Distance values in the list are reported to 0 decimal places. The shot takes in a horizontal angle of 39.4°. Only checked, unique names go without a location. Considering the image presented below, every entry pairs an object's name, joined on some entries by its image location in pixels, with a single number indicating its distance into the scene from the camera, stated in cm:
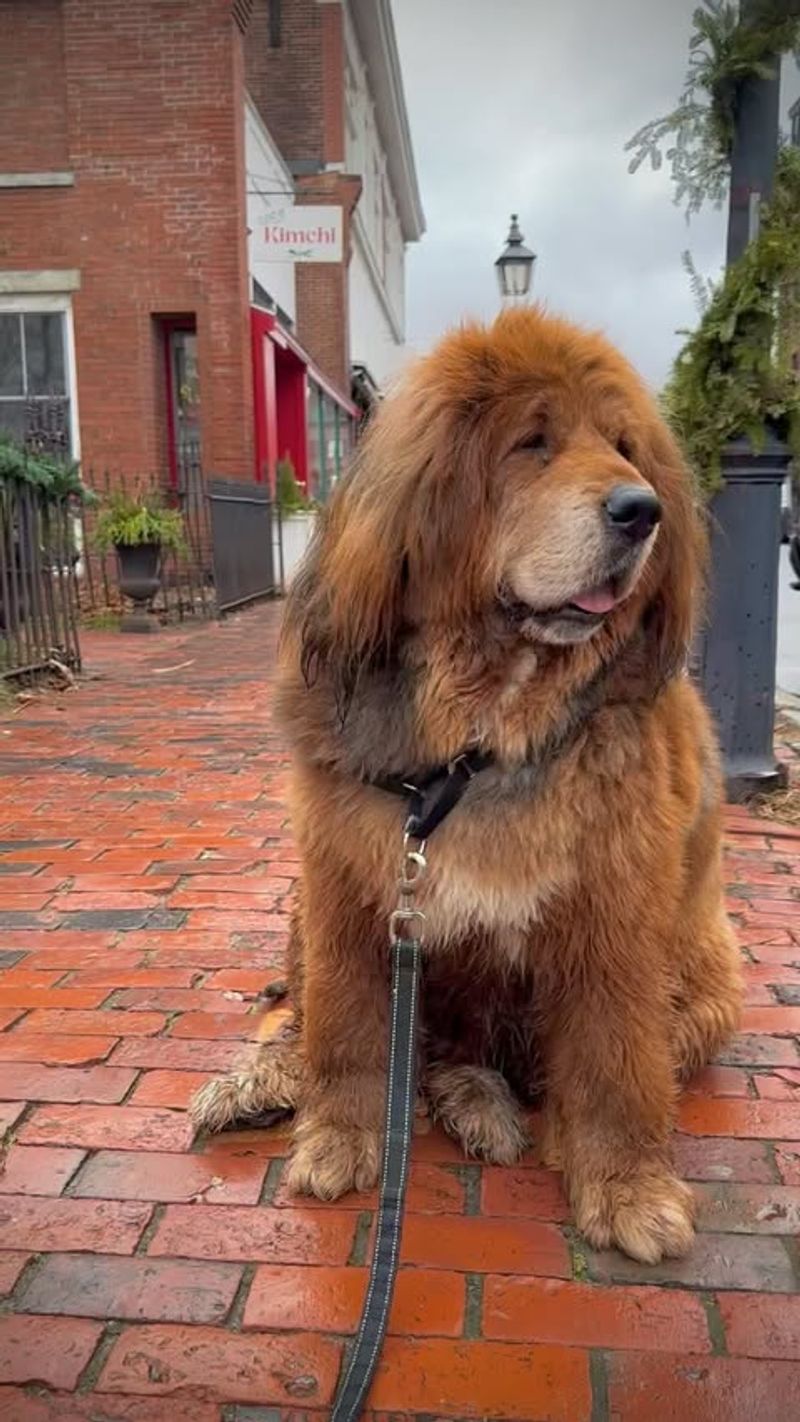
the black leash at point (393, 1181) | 174
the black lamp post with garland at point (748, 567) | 484
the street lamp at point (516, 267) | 1359
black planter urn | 1201
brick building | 1405
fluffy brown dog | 197
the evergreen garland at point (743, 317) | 454
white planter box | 1577
